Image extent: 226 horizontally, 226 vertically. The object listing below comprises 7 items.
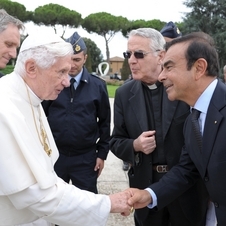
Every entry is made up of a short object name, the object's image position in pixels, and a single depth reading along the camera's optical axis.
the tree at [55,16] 54.31
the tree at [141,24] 57.78
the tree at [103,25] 58.91
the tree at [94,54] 57.62
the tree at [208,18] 28.11
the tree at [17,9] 46.50
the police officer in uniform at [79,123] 3.83
